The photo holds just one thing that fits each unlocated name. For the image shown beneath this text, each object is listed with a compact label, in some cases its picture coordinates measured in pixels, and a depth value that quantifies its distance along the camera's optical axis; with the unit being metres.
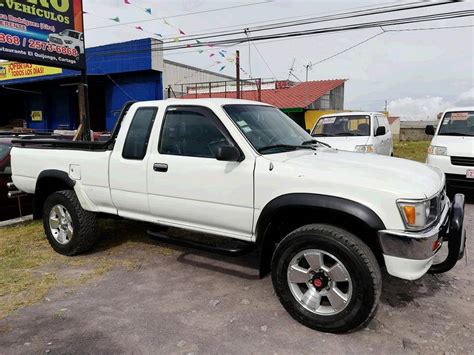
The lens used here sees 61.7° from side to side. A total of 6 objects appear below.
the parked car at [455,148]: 7.48
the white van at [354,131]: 9.41
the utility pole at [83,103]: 9.98
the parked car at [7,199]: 6.27
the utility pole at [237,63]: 20.03
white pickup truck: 2.99
